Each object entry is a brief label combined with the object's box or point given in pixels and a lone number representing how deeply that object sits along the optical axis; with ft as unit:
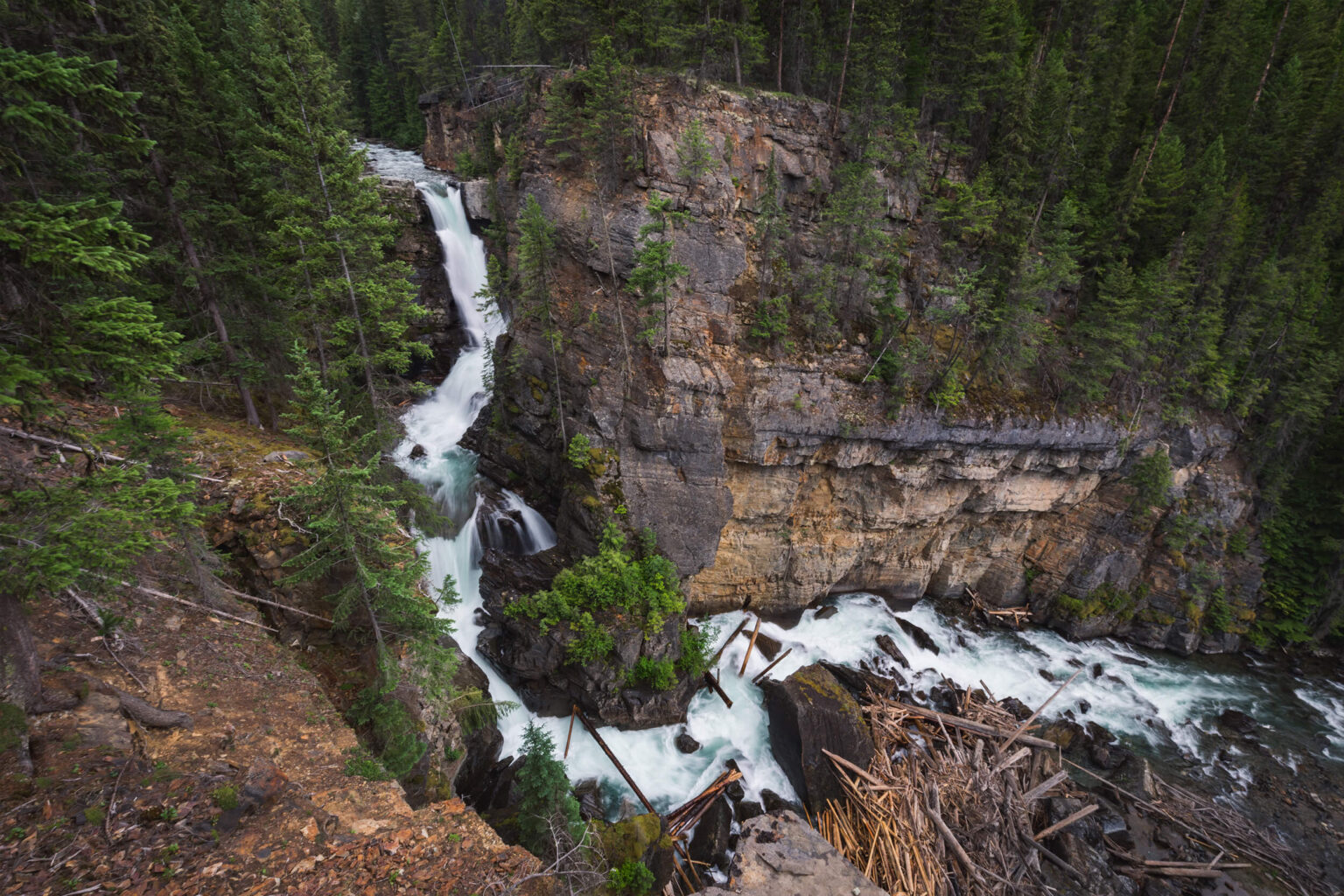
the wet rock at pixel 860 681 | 64.69
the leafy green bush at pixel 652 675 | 57.26
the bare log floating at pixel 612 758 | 51.47
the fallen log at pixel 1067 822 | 50.65
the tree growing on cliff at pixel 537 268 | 59.77
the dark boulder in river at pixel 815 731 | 53.83
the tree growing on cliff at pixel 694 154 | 62.28
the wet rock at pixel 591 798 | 49.60
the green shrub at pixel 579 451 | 61.16
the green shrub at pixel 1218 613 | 78.84
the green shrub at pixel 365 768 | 29.43
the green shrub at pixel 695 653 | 60.80
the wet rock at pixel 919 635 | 74.69
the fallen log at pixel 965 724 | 58.70
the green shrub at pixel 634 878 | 40.29
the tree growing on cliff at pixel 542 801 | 39.24
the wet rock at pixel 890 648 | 71.51
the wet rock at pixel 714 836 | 48.55
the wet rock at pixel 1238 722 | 66.95
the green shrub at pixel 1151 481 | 76.54
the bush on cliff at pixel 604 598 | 54.85
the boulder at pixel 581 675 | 56.08
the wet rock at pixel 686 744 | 57.31
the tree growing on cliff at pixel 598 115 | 62.49
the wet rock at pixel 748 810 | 52.37
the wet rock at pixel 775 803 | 53.62
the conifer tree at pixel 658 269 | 55.42
